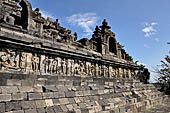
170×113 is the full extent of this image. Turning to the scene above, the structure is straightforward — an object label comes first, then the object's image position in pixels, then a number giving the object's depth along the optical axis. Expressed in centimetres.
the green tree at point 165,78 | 1961
